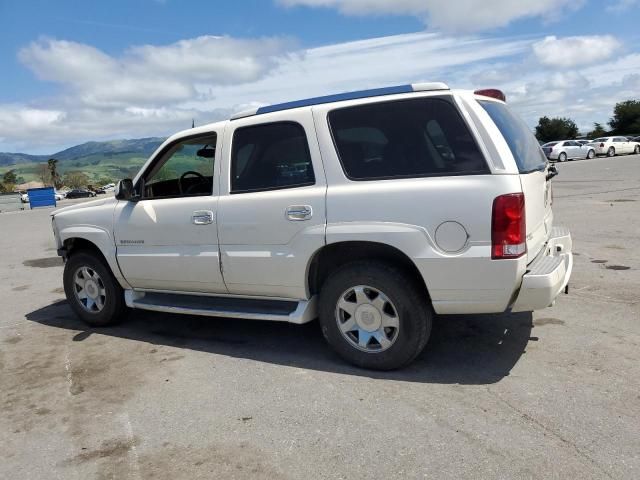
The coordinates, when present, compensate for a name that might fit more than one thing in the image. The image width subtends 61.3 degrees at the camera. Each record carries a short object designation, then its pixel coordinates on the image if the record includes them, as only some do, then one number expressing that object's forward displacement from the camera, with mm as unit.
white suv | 3492
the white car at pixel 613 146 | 38719
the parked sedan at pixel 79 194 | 86000
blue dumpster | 32312
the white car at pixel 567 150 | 37062
